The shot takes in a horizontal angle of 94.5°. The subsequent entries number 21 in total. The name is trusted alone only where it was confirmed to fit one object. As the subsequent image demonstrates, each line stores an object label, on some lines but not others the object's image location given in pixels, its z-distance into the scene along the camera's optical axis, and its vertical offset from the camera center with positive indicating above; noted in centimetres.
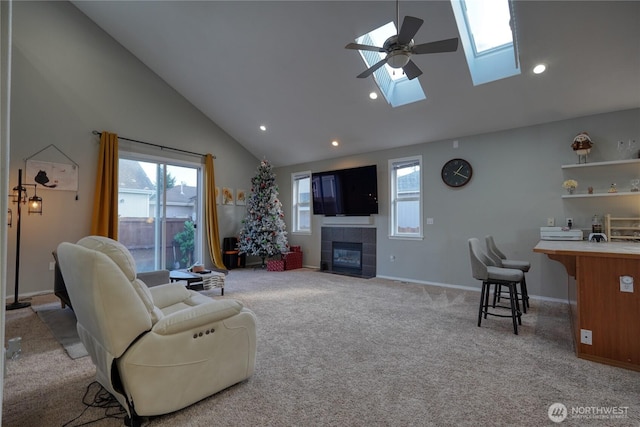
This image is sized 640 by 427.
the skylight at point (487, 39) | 353 +235
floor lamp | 391 +26
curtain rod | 510 +154
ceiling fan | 250 +155
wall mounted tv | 601 +66
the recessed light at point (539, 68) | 358 +186
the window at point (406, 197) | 562 +48
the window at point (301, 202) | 749 +53
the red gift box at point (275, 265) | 674 -97
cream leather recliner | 152 -66
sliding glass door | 559 +23
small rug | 264 -110
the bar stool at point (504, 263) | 369 -55
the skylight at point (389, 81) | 427 +228
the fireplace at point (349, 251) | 615 -63
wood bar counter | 230 -68
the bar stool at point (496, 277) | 302 -58
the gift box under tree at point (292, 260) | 690 -89
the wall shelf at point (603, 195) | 370 +34
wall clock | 498 +84
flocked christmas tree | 686 +4
